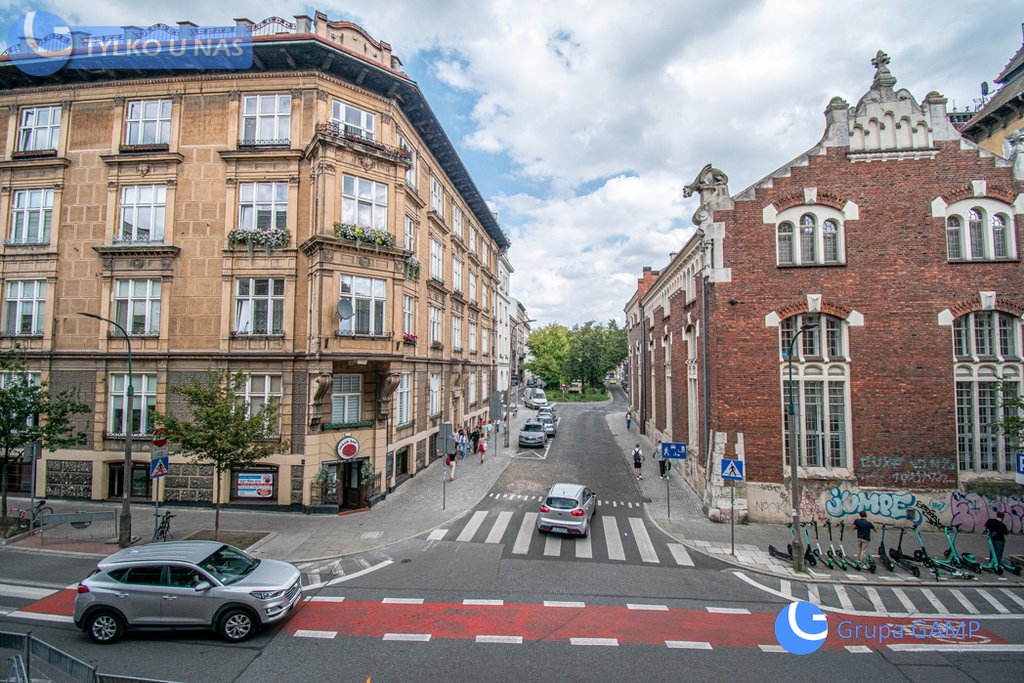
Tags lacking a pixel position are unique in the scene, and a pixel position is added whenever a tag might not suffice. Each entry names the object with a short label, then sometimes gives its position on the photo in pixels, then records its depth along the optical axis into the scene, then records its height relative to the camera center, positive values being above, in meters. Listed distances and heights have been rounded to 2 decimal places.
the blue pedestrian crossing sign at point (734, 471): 14.52 -3.05
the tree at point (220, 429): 14.19 -1.78
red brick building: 16.72 +1.98
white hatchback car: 15.13 -4.57
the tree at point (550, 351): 82.12 +3.45
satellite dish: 17.48 +2.24
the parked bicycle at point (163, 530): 14.24 -4.82
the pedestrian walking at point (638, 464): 23.58 -4.58
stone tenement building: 18.06 +4.86
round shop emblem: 18.19 -2.97
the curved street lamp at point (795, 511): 12.95 -3.88
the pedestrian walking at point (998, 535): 13.12 -4.51
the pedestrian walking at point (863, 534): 13.11 -4.47
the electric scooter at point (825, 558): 13.29 -5.28
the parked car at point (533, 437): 32.59 -4.52
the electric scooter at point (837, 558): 13.31 -5.32
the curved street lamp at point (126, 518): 13.98 -4.39
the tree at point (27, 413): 15.03 -1.41
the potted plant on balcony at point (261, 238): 18.38 +5.12
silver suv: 9.09 -4.40
